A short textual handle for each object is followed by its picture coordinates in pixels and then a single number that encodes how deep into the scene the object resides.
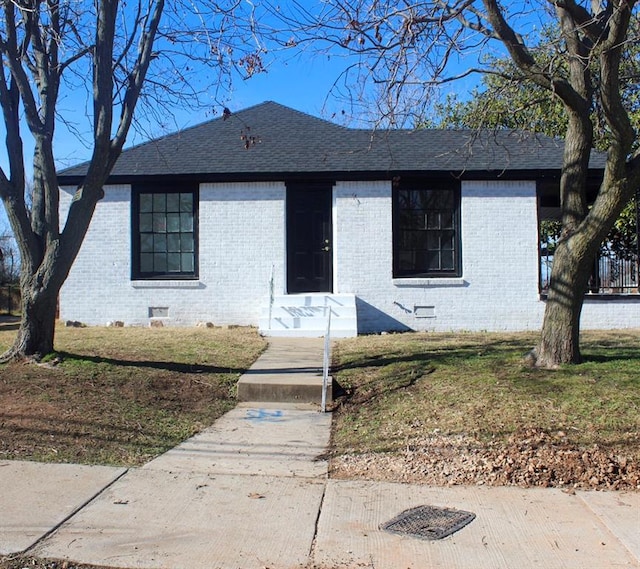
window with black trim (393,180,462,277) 14.06
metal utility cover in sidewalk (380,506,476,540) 4.14
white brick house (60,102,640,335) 13.77
